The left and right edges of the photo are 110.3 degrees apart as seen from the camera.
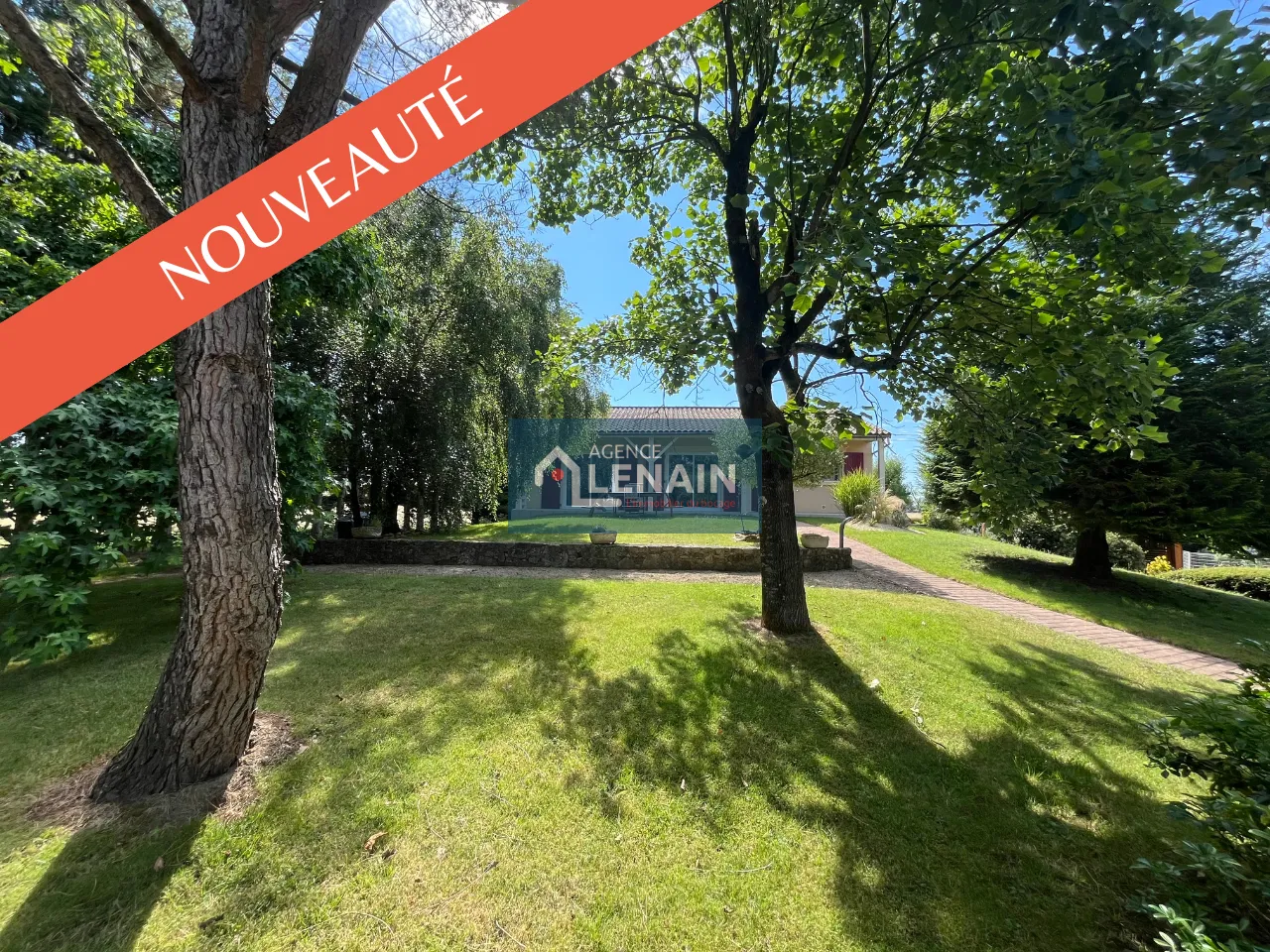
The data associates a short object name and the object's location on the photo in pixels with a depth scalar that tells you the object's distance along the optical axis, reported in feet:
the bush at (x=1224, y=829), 4.78
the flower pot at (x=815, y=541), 32.09
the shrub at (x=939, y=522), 55.06
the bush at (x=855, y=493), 51.26
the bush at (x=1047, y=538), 43.88
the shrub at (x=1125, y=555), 41.01
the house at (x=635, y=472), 44.45
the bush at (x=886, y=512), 54.08
